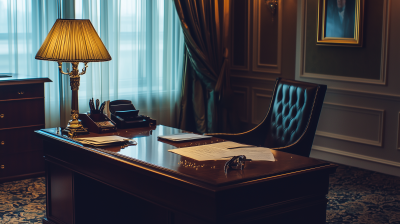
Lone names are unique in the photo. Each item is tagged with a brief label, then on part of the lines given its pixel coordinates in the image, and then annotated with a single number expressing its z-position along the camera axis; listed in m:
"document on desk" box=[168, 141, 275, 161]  2.37
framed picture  4.72
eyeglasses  2.14
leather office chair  3.17
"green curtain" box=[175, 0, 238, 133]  5.71
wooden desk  1.96
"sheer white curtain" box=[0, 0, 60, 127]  4.45
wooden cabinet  4.18
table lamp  2.82
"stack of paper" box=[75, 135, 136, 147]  2.67
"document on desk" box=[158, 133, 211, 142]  2.84
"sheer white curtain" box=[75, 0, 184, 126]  5.12
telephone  3.23
